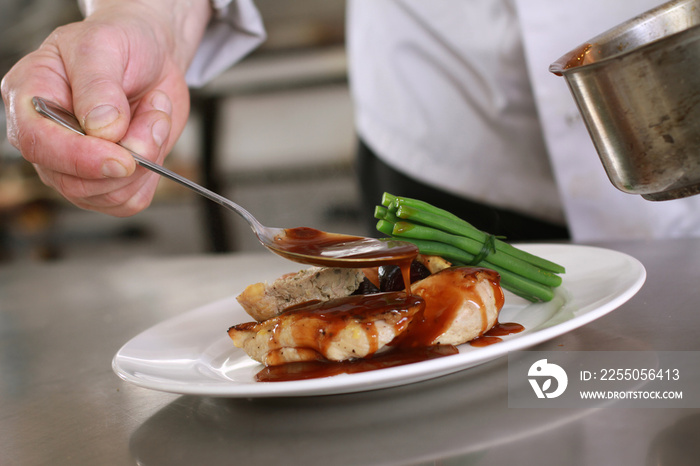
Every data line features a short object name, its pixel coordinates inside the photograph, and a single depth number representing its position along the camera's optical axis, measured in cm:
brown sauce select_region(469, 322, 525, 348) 72
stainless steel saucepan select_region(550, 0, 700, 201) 67
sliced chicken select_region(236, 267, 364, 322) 76
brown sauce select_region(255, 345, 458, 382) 70
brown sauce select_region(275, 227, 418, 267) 71
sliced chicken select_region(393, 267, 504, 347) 71
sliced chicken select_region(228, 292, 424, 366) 69
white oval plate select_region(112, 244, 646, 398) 66
